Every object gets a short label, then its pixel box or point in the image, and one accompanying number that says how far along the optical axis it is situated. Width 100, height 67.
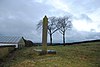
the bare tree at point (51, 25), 25.44
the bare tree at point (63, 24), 24.86
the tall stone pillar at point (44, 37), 7.18
